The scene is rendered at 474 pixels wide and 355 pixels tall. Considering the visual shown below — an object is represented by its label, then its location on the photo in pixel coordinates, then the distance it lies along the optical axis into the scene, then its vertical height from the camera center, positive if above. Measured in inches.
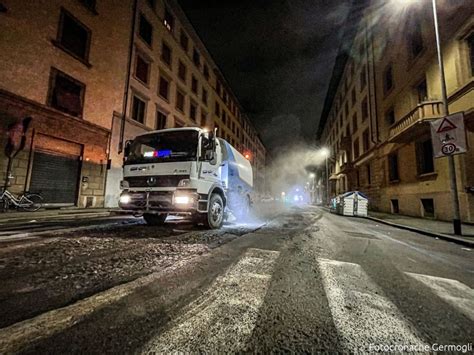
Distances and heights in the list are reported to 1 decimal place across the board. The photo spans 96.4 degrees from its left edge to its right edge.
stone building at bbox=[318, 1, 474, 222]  376.8 +257.5
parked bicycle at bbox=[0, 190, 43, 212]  336.8 -10.9
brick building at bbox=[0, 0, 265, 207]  371.6 +248.9
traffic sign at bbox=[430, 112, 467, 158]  255.6 +85.6
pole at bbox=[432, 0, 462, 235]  254.5 +36.5
